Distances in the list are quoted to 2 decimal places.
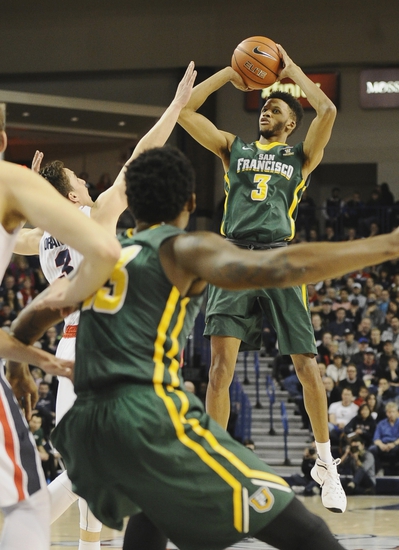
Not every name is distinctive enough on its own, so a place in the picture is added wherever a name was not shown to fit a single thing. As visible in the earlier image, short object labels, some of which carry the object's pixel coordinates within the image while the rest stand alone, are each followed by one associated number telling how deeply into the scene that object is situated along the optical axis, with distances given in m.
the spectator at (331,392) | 13.60
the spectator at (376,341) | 15.41
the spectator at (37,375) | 13.49
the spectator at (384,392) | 13.57
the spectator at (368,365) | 14.72
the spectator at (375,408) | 13.19
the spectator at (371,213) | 19.73
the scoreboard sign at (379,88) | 21.27
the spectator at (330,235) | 19.05
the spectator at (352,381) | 13.71
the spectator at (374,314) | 16.41
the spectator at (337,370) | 14.31
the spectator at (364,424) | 12.89
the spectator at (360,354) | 14.93
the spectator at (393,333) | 15.89
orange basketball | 6.30
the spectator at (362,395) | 13.34
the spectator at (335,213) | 20.23
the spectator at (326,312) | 16.67
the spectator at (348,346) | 15.45
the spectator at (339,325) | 16.20
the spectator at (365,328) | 16.03
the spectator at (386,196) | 20.45
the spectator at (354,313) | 16.66
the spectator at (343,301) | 17.05
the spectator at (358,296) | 17.41
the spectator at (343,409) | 13.16
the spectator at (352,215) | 20.19
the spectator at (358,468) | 12.06
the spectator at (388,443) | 12.62
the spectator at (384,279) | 18.30
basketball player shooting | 6.05
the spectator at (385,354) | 14.47
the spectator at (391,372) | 14.23
